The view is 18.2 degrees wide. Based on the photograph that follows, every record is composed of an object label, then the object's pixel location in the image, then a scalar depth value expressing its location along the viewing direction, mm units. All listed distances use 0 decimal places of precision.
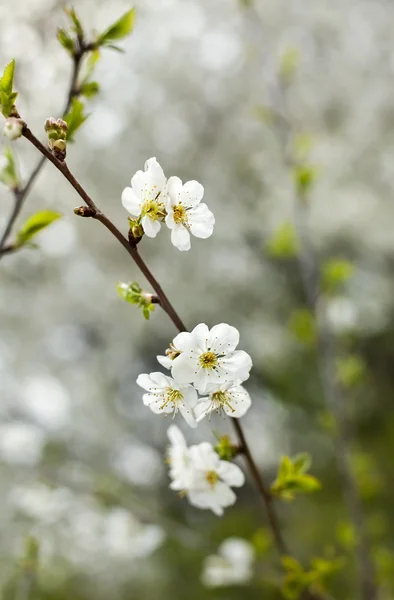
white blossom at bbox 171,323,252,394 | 366
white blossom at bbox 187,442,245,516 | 407
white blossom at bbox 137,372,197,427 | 373
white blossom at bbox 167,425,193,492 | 418
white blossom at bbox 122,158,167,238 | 374
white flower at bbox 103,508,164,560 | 698
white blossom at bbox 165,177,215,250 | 375
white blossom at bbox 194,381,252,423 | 374
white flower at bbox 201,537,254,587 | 629
